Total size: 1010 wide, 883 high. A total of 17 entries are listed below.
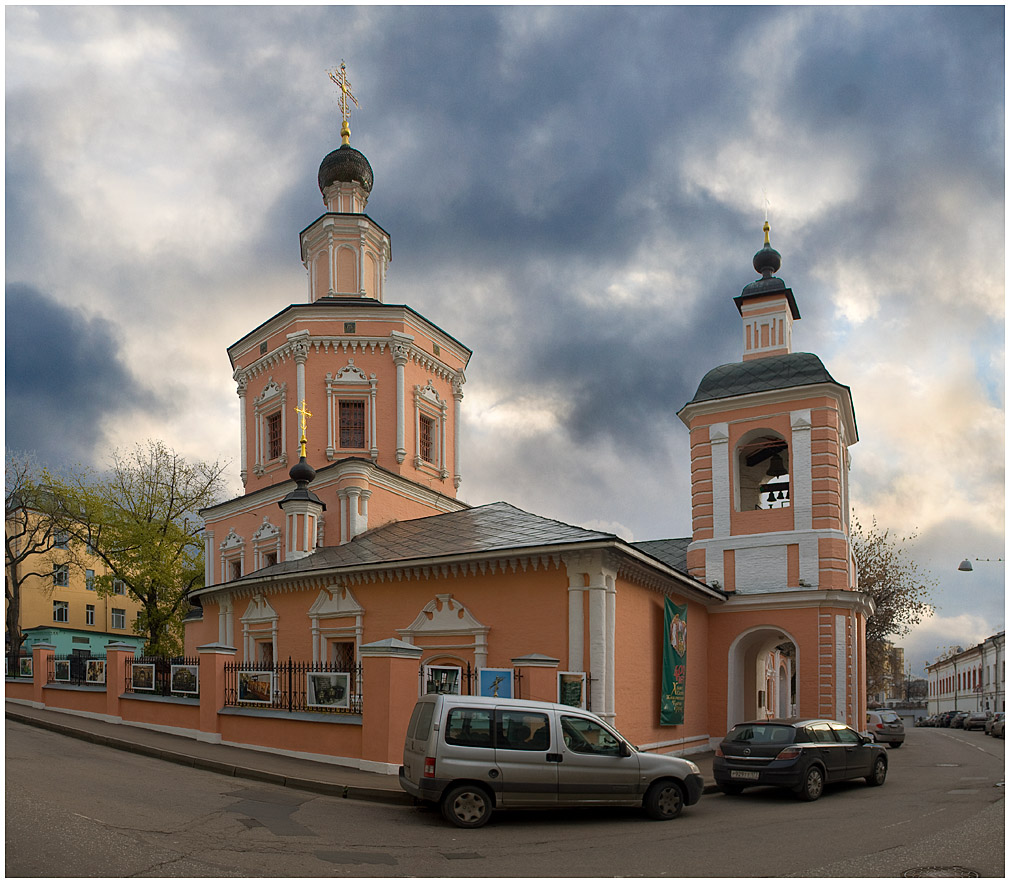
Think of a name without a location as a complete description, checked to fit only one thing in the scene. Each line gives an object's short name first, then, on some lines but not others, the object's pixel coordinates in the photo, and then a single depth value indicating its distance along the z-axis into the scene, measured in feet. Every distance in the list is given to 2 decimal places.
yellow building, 154.71
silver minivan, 34.50
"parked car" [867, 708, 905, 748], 94.17
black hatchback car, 44.57
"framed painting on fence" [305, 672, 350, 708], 50.80
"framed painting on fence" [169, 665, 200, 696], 60.85
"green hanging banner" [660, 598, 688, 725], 61.52
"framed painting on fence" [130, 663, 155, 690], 65.92
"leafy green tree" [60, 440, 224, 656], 107.86
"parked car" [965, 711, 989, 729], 161.89
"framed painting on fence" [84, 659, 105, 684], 72.38
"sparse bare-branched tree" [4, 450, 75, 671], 114.93
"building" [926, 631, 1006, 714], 215.51
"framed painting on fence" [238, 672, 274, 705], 56.49
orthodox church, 55.26
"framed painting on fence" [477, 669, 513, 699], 48.62
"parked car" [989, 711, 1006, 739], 125.59
